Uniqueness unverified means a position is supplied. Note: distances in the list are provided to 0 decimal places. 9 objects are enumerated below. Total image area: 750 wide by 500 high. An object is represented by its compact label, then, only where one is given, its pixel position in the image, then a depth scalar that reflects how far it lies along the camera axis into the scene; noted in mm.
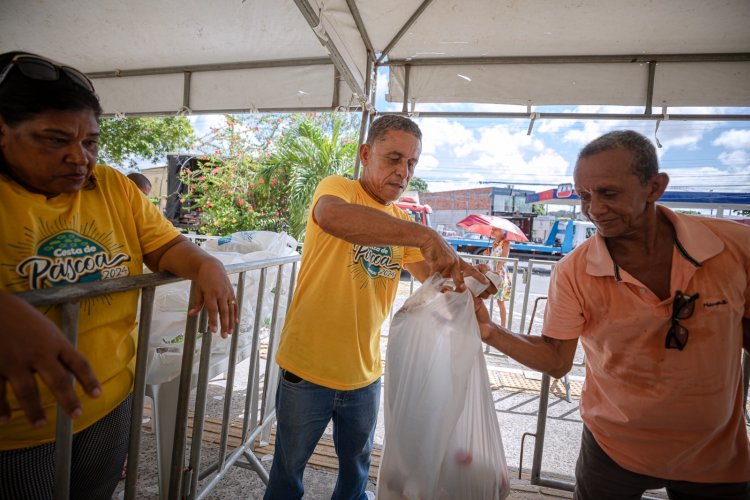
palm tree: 7875
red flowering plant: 8625
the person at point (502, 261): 5758
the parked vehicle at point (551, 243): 17969
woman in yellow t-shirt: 973
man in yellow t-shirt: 1552
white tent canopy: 2508
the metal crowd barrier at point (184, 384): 956
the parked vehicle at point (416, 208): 13688
